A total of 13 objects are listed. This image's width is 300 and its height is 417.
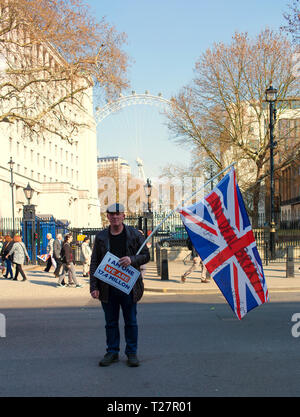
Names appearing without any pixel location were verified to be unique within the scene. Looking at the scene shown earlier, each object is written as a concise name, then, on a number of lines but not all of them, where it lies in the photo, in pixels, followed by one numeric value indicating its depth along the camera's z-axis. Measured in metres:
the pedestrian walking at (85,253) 18.55
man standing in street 6.00
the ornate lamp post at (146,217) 25.69
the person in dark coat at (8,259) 19.35
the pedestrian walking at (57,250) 17.98
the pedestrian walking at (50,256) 21.12
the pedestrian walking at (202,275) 15.88
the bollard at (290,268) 16.78
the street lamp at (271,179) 22.33
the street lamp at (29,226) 24.98
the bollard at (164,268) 16.77
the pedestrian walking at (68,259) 15.57
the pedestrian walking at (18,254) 18.19
